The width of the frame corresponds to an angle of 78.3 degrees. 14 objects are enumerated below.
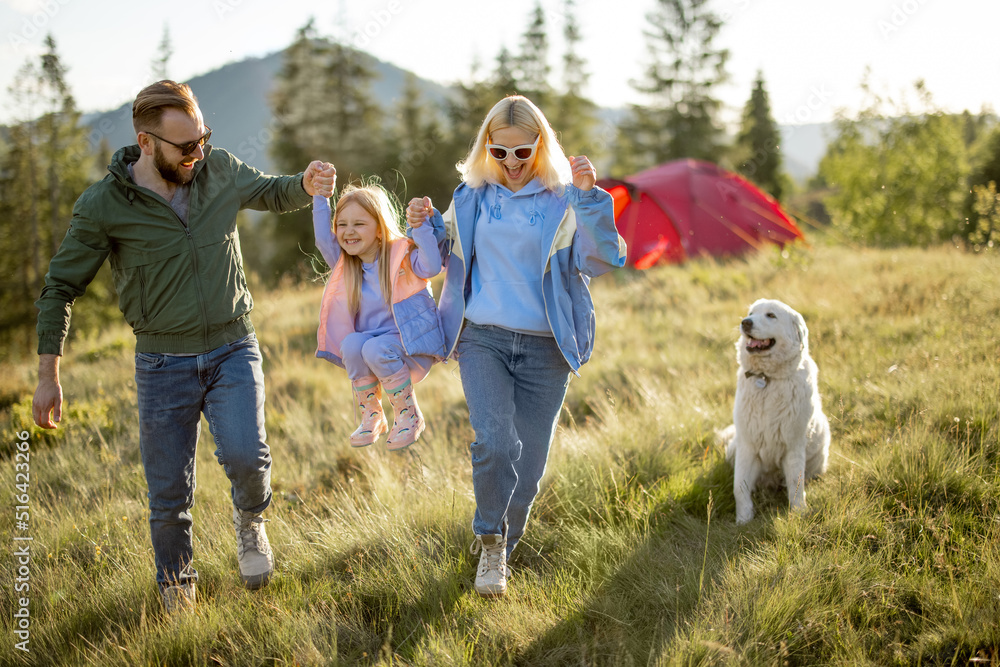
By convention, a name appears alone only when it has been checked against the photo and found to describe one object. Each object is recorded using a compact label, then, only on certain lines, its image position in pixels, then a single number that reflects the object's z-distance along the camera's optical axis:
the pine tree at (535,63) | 32.41
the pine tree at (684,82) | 30.70
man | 2.79
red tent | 13.38
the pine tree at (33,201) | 23.67
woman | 2.88
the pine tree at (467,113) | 29.28
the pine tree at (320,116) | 29.09
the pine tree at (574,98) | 32.88
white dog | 3.71
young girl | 3.14
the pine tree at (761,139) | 32.50
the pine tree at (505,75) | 31.52
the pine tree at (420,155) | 29.00
